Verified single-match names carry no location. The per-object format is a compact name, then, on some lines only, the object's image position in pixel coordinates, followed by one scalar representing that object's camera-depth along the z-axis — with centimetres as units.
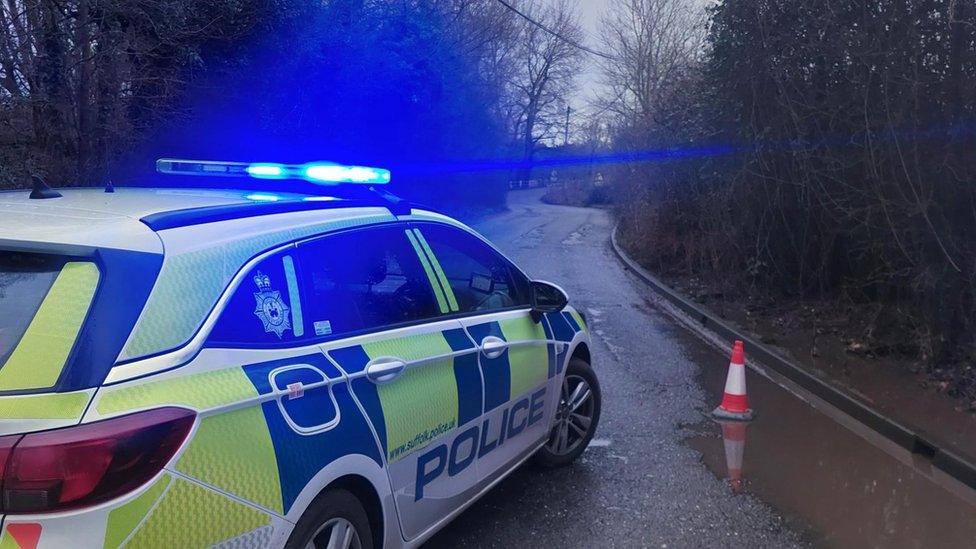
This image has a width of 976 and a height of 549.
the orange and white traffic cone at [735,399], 629
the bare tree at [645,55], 2531
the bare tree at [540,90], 5216
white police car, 192
